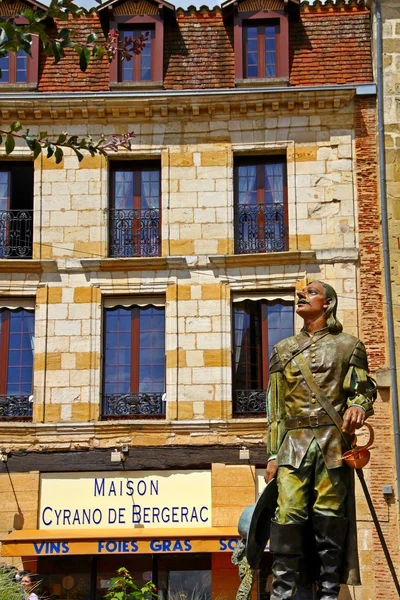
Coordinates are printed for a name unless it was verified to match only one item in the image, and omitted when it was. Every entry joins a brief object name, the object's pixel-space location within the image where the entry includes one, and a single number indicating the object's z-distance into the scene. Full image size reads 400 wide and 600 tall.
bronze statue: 8.48
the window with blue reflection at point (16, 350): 20.89
